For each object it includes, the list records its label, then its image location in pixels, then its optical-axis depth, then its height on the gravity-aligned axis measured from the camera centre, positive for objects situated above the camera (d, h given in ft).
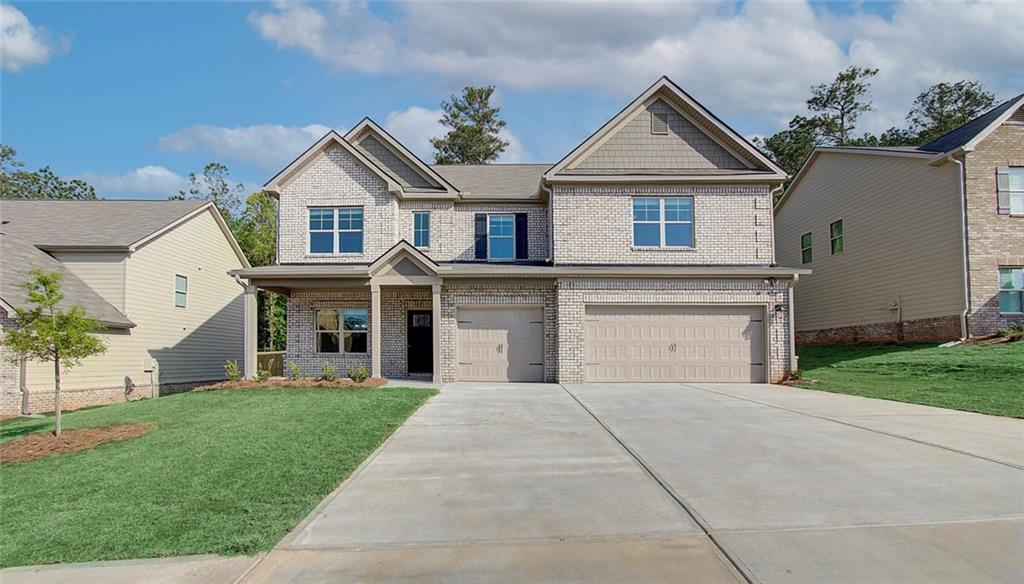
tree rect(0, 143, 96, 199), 142.51 +32.79
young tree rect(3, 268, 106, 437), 30.27 -0.46
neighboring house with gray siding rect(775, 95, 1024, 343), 61.11 +8.83
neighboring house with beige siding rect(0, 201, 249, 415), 57.77 +4.00
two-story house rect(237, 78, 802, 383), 57.26 +5.39
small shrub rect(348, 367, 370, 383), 53.83 -4.66
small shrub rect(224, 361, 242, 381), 56.03 -4.47
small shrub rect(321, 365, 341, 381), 54.24 -4.56
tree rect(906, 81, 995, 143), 133.80 +45.40
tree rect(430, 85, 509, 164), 153.28 +46.28
